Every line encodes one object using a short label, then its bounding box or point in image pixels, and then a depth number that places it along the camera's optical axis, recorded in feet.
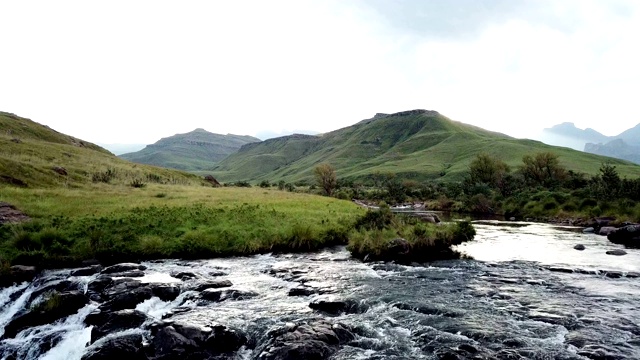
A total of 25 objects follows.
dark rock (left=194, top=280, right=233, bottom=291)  80.28
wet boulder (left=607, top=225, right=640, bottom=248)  133.71
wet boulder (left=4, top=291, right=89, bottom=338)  64.44
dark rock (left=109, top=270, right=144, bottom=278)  84.91
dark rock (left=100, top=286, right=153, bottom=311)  68.13
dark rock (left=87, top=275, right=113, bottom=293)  76.64
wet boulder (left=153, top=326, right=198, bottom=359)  51.74
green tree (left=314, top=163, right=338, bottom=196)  426.51
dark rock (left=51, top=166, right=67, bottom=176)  211.43
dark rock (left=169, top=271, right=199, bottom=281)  87.10
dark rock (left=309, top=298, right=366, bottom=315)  68.49
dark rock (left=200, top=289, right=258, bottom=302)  75.77
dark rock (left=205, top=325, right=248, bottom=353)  54.39
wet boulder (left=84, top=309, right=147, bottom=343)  58.85
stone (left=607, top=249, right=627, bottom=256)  117.27
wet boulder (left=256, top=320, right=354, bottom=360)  50.16
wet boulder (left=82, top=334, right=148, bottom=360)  51.62
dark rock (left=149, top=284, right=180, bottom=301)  74.08
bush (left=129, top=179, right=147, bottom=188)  235.34
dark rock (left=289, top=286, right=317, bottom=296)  78.20
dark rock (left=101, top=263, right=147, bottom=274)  89.09
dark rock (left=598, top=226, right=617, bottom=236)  160.35
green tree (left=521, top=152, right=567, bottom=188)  378.32
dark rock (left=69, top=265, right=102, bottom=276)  87.03
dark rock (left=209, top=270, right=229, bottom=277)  92.40
